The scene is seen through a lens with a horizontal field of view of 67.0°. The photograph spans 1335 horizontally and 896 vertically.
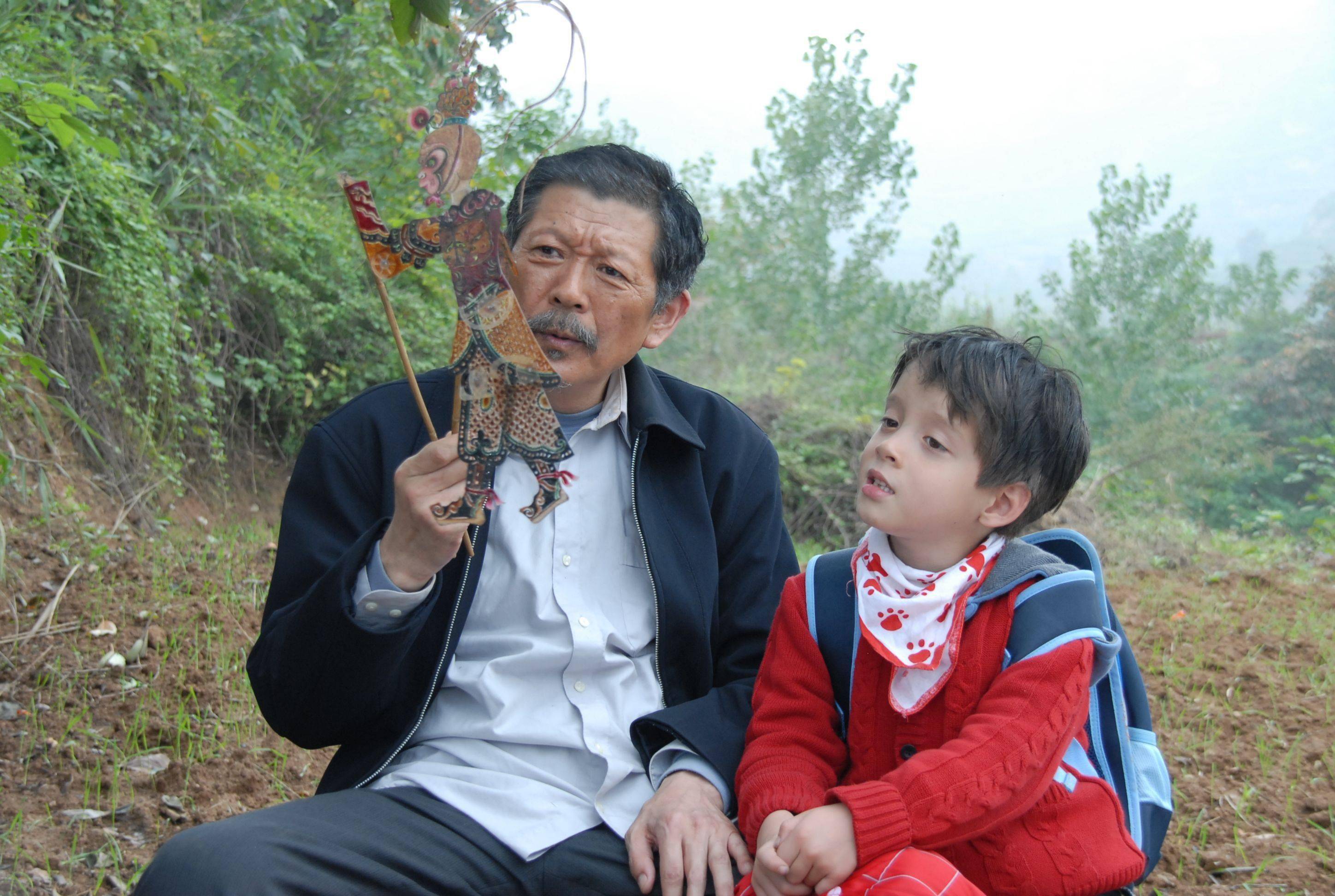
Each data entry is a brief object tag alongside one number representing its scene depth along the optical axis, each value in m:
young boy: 1.52
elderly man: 1.66
